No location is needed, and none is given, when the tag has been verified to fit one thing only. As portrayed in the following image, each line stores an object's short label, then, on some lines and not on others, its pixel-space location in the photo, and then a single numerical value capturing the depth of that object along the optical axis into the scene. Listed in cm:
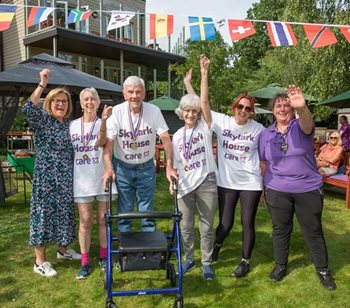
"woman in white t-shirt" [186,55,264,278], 360
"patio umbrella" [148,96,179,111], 1409
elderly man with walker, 341
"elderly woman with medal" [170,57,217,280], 347
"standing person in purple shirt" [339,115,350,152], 980
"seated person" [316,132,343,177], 730
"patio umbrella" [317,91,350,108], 976
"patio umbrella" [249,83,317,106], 1551
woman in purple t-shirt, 333
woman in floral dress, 351
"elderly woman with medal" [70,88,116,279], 353
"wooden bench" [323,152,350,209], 652
